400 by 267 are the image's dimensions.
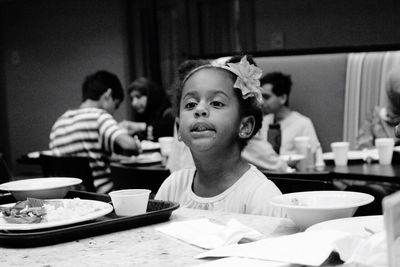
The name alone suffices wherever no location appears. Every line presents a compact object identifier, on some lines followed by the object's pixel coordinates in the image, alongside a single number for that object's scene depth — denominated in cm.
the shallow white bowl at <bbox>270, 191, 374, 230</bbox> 133
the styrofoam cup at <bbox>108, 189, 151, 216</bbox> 152
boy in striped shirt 442
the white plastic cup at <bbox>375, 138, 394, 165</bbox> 371
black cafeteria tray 132
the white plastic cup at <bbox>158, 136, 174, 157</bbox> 433
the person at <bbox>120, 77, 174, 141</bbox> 649
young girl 199
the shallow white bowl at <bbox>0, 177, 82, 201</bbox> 176
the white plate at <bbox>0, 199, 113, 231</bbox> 136
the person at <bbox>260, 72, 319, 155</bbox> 580
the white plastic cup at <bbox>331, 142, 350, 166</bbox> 378
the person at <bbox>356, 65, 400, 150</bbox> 470
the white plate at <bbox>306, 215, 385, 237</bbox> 120
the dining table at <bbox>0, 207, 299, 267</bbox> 116
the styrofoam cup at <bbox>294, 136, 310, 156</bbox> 402
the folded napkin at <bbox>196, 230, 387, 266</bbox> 98
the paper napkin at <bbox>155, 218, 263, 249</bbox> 125
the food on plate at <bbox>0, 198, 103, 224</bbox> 143
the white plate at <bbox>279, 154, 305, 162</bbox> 383
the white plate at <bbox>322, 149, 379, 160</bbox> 394
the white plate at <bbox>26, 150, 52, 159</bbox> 472
